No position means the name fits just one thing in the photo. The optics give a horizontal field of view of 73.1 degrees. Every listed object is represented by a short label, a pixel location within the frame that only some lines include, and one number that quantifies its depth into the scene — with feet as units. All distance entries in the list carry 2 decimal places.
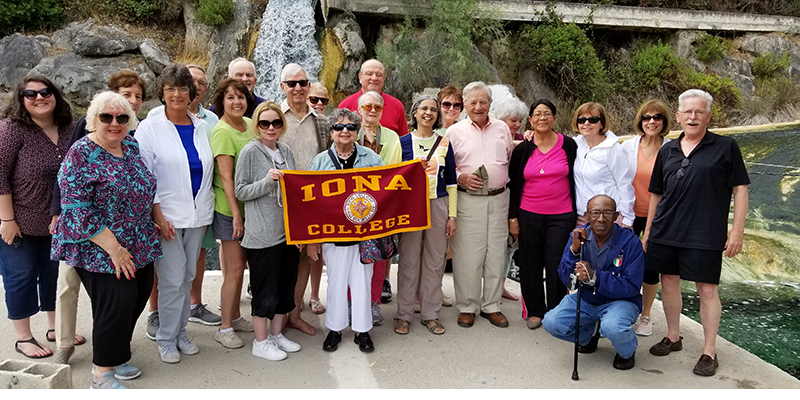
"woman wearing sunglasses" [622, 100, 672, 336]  14.23
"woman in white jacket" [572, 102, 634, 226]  13.38
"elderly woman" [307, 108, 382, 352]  12.58
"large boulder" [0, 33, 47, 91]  46.29
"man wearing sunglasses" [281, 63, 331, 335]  13.48
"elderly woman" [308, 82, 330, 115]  13.83
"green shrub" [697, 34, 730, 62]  54.65
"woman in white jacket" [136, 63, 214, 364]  11.48
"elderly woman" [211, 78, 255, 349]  12.17
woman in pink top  13.84
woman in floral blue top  9.66
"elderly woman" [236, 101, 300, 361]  11.82
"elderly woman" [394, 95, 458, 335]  13.66
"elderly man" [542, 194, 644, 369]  11.62
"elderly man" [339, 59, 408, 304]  15.94
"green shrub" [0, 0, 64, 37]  50.01
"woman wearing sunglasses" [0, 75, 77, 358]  11.24
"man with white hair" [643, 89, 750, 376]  11.68
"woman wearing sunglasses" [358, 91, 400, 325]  13.28
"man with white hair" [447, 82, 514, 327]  14.10
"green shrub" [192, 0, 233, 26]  50.01
